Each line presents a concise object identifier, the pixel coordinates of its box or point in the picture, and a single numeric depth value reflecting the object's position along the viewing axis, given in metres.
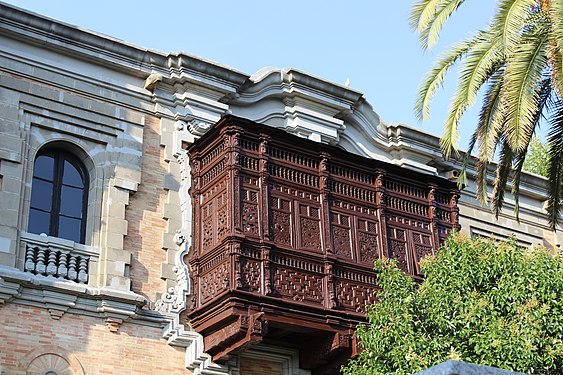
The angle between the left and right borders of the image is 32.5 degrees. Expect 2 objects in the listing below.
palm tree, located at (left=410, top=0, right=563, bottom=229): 13.36
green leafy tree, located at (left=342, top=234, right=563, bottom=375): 12.41
